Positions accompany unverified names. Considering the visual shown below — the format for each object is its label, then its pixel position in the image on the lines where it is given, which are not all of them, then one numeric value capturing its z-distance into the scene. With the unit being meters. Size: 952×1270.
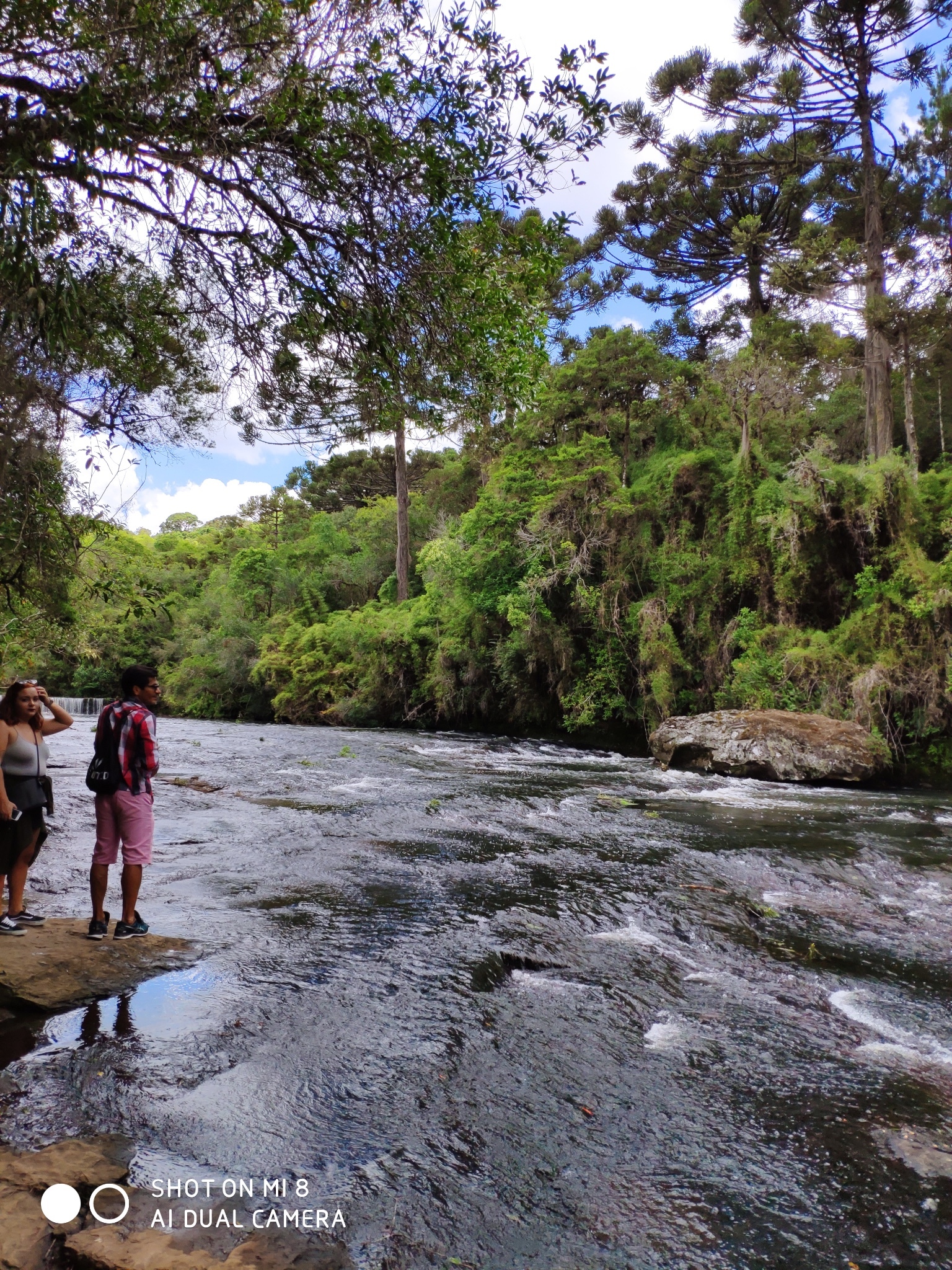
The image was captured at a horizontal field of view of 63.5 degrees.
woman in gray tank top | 5.00
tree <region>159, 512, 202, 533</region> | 76.62
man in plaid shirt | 4.96
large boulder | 13.10
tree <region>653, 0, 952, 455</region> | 19.02
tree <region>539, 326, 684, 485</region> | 22.92
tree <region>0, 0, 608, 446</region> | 4.10
